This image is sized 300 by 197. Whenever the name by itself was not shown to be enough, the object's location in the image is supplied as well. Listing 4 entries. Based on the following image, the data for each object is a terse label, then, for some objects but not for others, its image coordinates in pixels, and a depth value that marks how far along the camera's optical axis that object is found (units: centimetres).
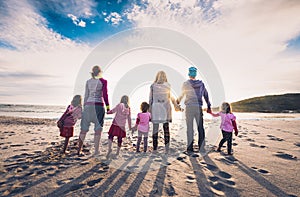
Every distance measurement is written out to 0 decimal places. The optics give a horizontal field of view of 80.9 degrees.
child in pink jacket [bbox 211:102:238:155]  514
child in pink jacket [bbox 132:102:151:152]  546
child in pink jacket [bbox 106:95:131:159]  500
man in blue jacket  550
